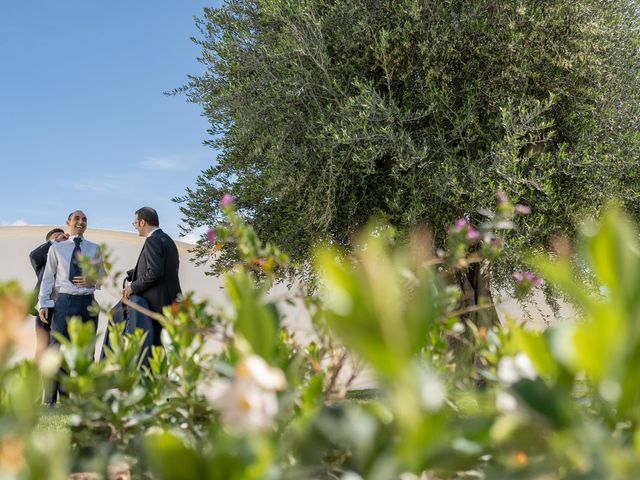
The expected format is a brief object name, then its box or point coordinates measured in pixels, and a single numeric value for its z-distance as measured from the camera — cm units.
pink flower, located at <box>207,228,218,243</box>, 318
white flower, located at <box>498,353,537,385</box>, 142
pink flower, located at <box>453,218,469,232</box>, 288
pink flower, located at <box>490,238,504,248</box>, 318
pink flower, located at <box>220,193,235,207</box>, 296
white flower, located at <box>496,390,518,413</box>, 116
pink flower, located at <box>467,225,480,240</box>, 284
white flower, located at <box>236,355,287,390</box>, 109
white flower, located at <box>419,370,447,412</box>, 96
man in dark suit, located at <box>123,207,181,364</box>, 673
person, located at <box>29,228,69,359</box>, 845
